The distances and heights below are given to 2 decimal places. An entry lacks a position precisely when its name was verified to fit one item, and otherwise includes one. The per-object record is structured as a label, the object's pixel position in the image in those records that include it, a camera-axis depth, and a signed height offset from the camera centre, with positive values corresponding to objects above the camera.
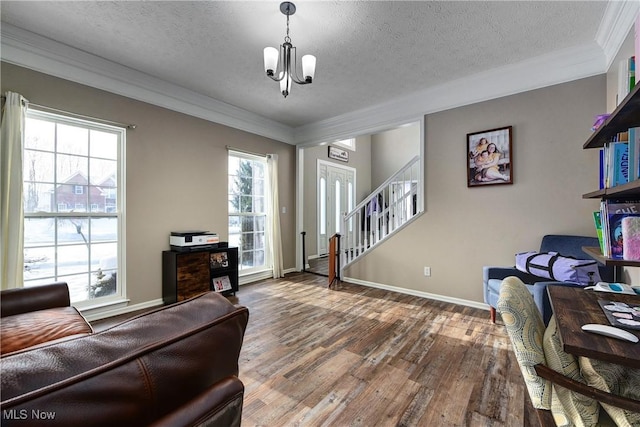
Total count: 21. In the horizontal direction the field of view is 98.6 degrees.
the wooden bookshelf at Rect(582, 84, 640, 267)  1.14 +0.43
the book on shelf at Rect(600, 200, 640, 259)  1.35 -0.04
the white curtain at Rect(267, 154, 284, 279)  4.75 -0.01
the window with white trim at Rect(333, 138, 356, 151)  7.09 +1.88
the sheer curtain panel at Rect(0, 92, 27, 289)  2.36 +0.19
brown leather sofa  0.46 -0.30
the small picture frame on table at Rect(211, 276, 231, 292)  3.79 -0.96
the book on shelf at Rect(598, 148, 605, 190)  1.56 +0.23
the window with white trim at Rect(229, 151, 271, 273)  4.41 +0.10
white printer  3.44 -0.31
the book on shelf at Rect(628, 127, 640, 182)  1.21 +0.28
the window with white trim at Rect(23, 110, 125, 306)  2.63 +0.12
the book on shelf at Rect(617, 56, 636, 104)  1.32 +0.68
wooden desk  0.82 -0.41
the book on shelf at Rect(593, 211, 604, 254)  1.55 -0.07
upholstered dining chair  0.91 -0.56
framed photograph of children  3.12 +0.67
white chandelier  2.14 +1.25
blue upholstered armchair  2.44 -0.49
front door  6.61 +0.47
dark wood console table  3.37 -0.74
